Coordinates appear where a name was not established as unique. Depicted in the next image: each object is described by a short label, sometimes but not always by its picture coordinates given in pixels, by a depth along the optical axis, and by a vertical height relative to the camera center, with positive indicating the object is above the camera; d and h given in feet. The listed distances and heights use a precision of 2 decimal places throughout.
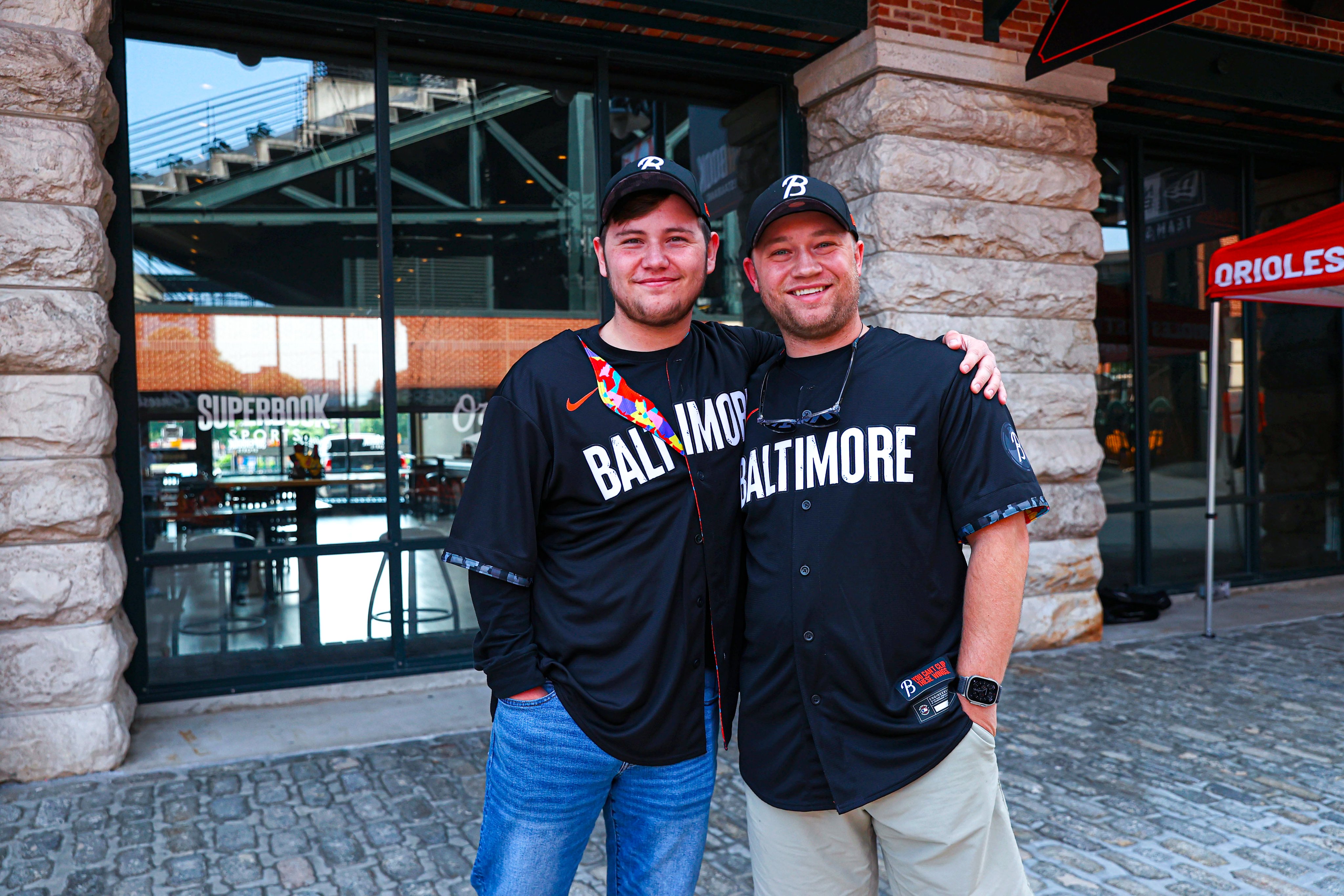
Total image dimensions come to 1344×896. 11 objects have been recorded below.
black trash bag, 24.36 -4.96
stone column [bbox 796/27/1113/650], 19.79 +4.24
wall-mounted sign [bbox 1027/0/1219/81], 17.30 +7.40
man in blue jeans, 7.05 -1.19
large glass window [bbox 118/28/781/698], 18.60 +2.39
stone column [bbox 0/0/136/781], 14.49 +0.39
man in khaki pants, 6.55 -1.47
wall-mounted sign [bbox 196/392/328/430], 18.94 +0.45
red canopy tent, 18.69 +2.97
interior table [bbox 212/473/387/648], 19.44 -2.02
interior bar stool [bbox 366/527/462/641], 19.85 -3.88
